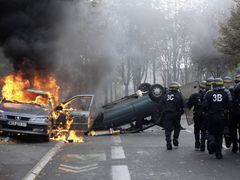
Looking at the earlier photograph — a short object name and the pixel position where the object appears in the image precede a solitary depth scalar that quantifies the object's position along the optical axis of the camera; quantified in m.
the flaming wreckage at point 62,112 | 12.20
